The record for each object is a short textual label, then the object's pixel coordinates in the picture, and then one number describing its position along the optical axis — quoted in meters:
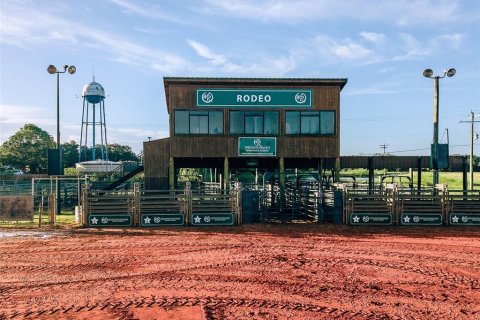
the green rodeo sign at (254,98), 23.16
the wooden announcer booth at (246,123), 23.11
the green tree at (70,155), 74.56
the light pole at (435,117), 21.00
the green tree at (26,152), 60.66
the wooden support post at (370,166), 26.76
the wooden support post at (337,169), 24.00
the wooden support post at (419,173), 22.36
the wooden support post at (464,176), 23.33
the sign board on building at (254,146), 23.19
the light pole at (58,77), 23.41
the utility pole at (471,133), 40.05
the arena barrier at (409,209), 18.27
